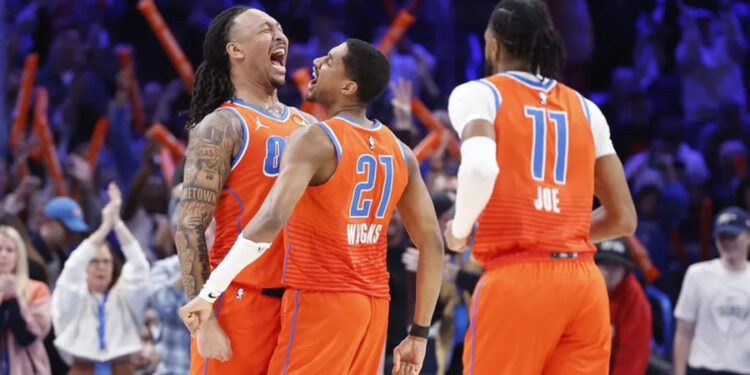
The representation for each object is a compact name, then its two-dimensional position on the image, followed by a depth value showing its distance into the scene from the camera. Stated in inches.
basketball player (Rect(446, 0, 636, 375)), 347.6
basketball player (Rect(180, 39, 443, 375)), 329.7
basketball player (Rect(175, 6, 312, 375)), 346.6
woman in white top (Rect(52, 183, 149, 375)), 613.9
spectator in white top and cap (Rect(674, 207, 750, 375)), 633.0
